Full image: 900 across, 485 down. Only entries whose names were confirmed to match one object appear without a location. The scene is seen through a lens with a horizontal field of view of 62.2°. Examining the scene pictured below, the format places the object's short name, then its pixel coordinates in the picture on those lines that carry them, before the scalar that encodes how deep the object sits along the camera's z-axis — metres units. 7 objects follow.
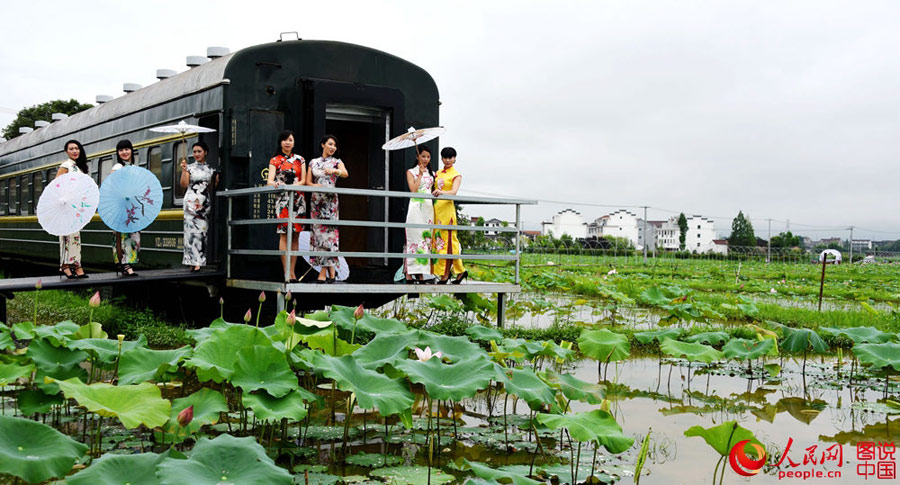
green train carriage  7.50
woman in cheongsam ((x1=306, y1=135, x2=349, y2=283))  7.28
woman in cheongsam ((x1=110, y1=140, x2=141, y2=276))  7.54
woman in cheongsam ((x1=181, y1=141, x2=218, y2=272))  7.57
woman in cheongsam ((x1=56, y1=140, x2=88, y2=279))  7.25
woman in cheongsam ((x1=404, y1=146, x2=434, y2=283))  7.75
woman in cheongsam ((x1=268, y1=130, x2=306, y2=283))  7.21
